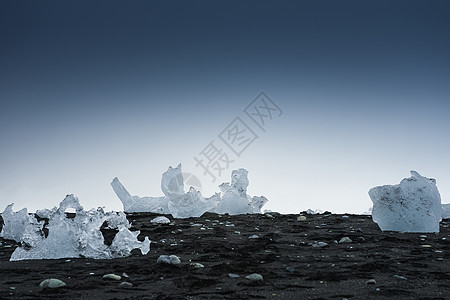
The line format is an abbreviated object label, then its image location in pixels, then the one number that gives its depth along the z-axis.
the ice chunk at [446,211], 10.41
